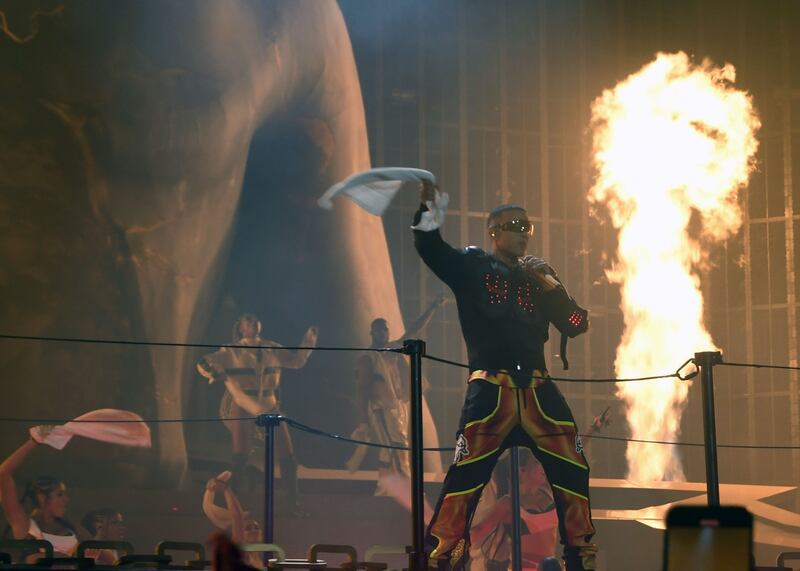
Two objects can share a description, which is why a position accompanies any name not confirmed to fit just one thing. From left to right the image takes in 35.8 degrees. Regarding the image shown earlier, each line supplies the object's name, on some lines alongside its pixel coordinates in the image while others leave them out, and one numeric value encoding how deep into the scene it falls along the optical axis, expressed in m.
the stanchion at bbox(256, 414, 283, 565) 7.74
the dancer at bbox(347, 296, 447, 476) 13.84
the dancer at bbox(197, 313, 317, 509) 13.23
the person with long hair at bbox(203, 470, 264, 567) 12.41
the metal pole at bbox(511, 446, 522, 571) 8.16
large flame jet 15.91
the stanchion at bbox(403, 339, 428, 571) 6.14
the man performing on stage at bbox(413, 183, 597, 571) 6.92
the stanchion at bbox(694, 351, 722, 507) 6.83
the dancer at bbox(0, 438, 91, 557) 10.95
